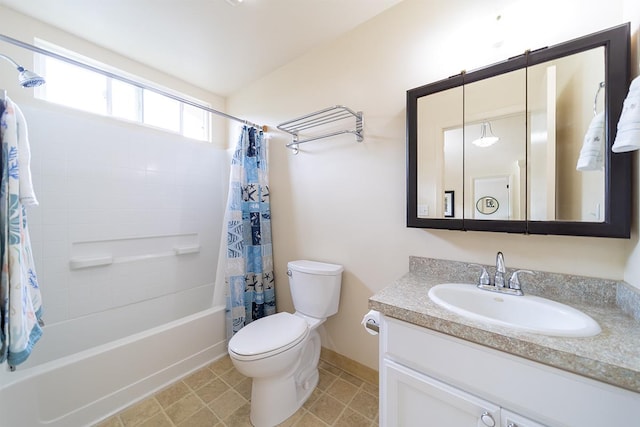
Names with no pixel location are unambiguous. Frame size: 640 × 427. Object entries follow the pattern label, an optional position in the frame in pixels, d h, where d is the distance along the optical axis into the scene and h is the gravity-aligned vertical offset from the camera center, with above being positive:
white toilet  1.21 -0.73
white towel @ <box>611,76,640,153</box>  0.66 +0.26
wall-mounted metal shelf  1.54 +0.67
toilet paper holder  1.04 -0.52
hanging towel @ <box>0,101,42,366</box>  0.81 -0.15
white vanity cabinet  0.59 -0.54
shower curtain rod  1.04 +0.79
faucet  1.01 -0.32
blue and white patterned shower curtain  1.88 -0.22
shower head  0.98 +0.57
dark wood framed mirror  0.85 +0.30
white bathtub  1.14 -0.92
